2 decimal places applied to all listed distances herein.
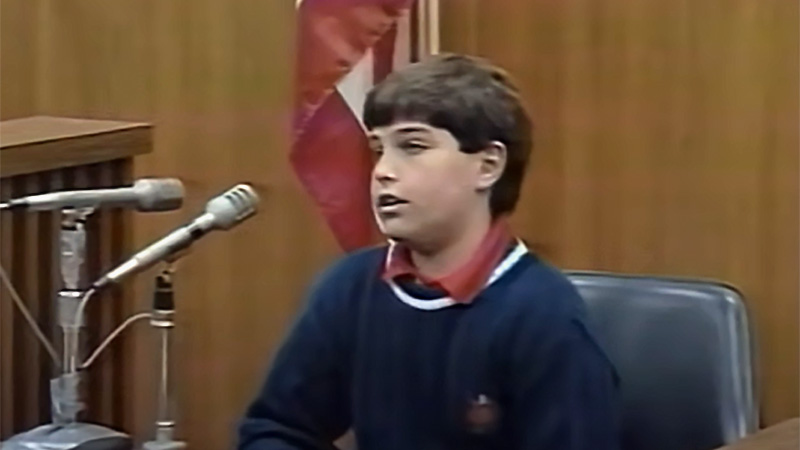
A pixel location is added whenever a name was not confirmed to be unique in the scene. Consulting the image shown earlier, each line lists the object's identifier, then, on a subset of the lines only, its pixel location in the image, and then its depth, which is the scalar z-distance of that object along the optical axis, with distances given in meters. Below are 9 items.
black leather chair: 4.03
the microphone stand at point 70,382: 4.23
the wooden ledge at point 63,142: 4.64
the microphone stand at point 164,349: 4.35
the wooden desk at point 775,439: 3.32
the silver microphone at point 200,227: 4.17
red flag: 5.21
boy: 3.23
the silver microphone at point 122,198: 4.23
